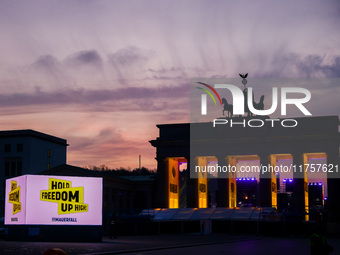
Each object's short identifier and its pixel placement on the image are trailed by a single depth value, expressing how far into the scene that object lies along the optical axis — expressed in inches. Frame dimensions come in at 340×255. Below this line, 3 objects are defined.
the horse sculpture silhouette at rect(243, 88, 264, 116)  3331.7
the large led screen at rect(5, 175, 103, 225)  1843.0
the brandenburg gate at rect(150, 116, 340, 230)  3334.2
